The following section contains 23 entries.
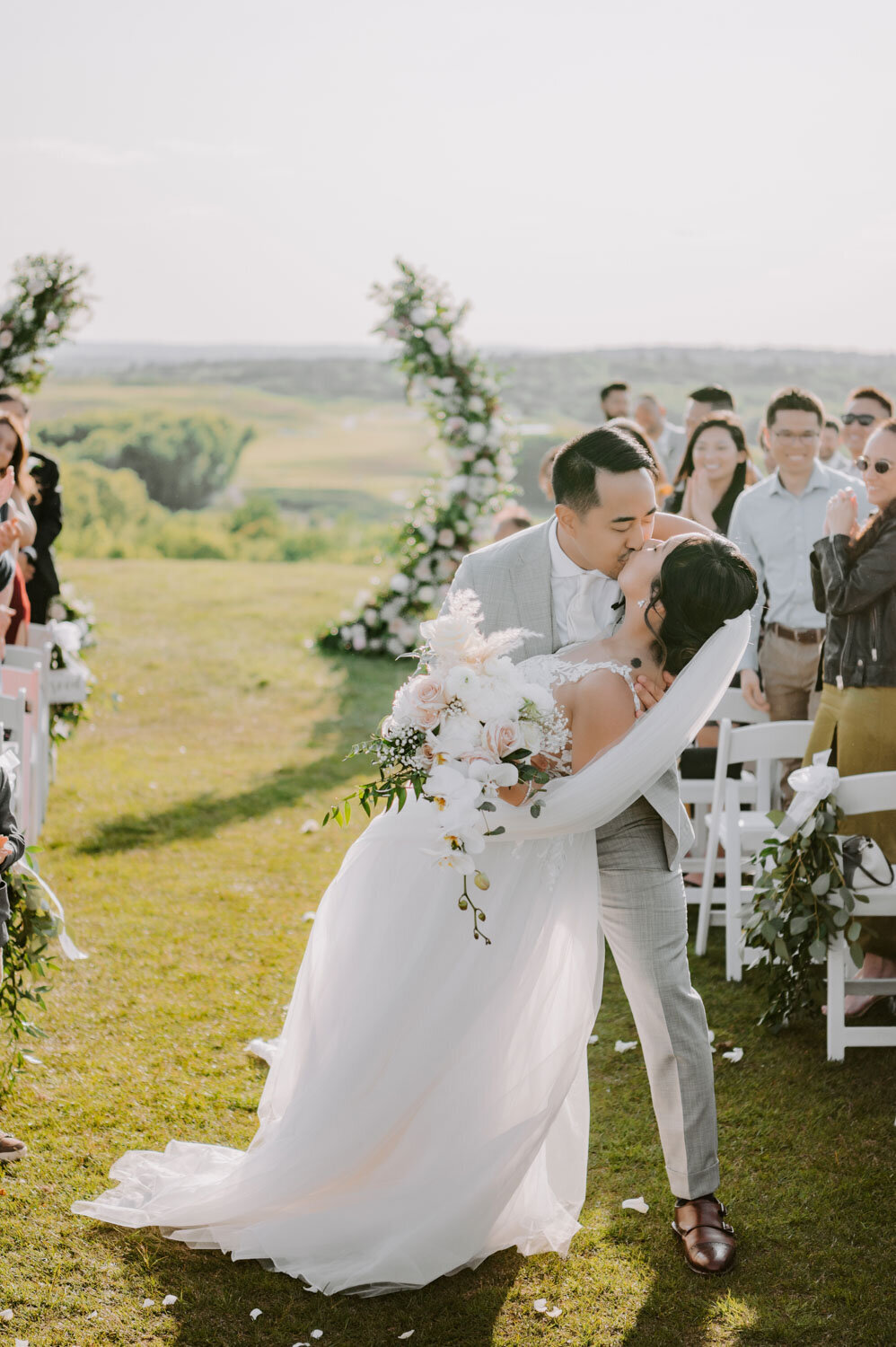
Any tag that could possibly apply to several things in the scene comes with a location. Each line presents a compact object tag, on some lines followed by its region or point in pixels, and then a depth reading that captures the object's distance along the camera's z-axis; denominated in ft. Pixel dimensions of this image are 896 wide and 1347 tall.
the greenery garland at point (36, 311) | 30.68
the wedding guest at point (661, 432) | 38.68
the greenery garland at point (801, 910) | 13.46
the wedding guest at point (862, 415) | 25.04
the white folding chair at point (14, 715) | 15.29
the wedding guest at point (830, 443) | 34.09
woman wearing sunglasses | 14.15
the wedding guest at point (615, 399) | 36.73
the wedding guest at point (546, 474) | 24.66
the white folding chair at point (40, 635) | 23.70
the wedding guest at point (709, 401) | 26.27
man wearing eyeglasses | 18.97
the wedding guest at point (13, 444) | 21.57
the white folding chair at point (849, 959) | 13.33
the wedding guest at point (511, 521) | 22.27
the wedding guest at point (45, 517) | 26.35
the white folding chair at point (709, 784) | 18.15
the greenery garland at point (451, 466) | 36.86
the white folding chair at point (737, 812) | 15.92
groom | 9.78
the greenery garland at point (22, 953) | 12.53
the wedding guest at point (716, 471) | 21.36
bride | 9.57
